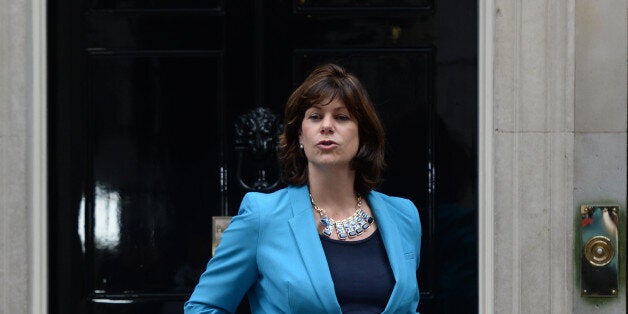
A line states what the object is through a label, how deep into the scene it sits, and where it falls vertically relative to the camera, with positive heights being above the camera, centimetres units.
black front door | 1068 +13
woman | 663 -27
